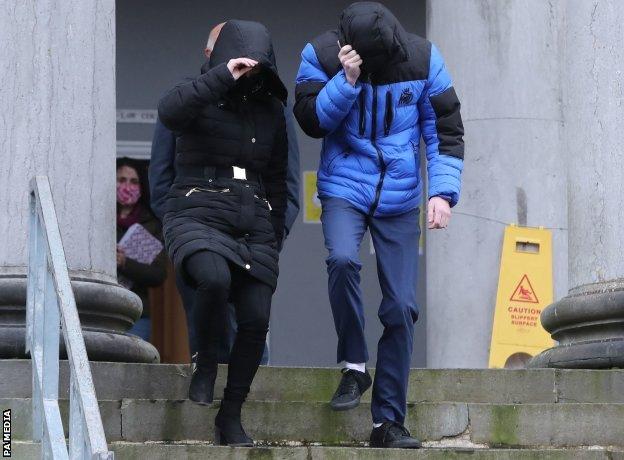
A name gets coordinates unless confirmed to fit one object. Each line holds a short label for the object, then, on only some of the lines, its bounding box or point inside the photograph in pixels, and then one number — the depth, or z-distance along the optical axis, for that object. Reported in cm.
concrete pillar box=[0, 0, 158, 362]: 1812
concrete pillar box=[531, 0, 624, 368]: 1905
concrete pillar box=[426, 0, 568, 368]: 2422
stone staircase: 1617
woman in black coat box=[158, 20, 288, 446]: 1586
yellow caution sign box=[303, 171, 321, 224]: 2775
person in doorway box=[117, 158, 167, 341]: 2234
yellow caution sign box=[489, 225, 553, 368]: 2383
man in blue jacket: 1598
